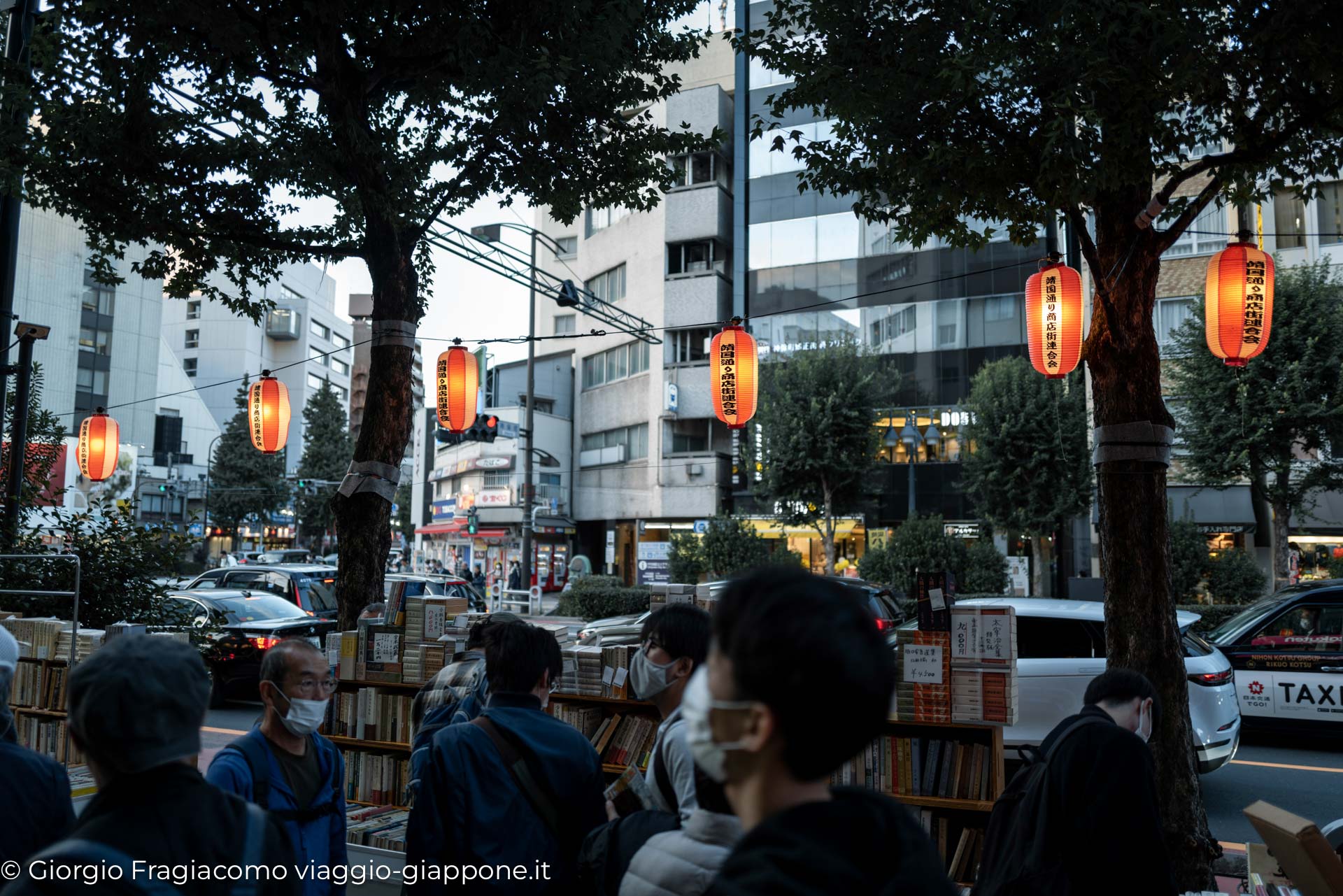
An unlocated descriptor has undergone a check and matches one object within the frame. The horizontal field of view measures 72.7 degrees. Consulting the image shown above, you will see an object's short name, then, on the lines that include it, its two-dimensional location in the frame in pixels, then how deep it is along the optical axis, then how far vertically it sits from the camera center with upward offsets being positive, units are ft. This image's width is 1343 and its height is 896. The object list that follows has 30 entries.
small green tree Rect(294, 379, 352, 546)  179.42 +17.52
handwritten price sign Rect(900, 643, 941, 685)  17.66 -2.26
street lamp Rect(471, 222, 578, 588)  85.51 +10.09
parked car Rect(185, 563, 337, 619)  51.08 -2.52
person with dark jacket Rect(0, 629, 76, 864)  8.91 -2.65
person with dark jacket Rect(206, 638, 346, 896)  10.80 -2.73
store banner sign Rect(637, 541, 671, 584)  100.66 -2.04
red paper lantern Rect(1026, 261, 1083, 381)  33.22 +8.68
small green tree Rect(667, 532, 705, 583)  85.58 -1.43
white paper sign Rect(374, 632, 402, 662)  23.76 -2.77
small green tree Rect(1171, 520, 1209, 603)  62.34 -1.03
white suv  27.89 -3.95
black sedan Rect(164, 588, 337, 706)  40.96 -4.23
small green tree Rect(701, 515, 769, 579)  82.94 -0.39
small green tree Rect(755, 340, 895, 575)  84.48 +10.62
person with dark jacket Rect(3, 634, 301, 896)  6.19 -1.79
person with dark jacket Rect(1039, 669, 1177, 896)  10.07 -2.94
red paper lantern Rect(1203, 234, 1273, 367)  28.32 +7.76
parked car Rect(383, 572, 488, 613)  61.06 -3.23
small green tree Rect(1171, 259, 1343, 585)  60.80 +10.12
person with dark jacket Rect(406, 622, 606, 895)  10.36 -2.97
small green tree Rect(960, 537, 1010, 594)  70.59 -1.87
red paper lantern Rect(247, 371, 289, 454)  44.73 +6.18
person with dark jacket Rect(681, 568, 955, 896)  4.58 -1.03
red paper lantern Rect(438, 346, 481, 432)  44.27 +7.54
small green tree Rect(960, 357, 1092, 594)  77.46 +8.13
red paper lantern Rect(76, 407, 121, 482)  53.88 +5.43
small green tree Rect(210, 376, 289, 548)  180.04 +11.60
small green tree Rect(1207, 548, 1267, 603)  62.54 -2.11
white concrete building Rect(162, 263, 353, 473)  241.35 +54.63
